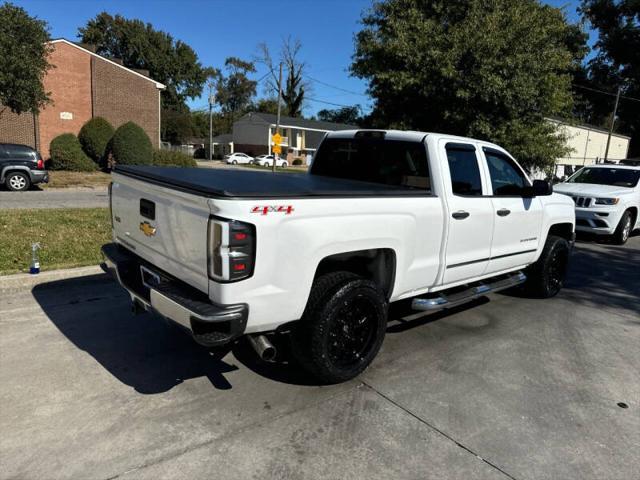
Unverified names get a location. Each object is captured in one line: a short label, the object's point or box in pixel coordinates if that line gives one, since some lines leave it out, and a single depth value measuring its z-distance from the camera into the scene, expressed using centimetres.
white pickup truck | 295
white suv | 1037
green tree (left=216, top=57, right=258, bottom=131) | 9312
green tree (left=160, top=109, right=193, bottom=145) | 6550
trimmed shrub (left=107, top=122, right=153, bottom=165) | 2500
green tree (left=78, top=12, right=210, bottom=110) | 6334
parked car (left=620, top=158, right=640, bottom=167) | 1774
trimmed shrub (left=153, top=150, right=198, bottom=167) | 2561
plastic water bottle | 562
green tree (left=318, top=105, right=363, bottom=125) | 8677
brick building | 2792
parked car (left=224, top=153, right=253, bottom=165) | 5441
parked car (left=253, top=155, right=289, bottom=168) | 5538
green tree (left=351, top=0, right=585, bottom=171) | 1354
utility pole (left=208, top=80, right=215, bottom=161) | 6019
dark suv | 1567
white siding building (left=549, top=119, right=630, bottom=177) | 4106
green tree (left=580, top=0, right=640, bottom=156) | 4441
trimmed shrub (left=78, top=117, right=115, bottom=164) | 2662
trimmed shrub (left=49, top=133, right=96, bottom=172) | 2484
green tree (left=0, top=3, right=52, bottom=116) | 1828
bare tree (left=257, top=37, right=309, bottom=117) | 6675
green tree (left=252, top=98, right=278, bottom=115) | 8475
